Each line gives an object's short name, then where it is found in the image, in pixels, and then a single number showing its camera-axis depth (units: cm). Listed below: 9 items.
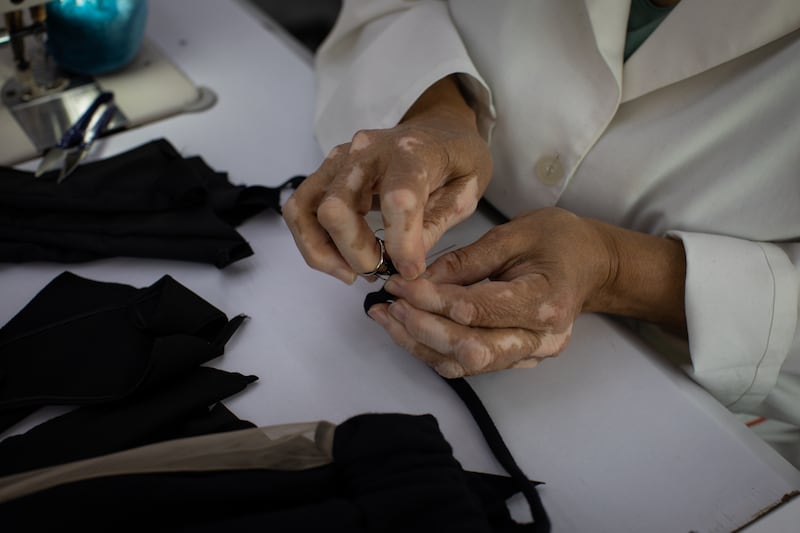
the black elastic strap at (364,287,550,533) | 52
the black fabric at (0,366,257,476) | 54
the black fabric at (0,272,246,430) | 59
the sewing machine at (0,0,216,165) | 89
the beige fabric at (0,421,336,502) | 48
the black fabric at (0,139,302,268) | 74
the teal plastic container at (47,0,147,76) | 92
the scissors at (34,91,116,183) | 85
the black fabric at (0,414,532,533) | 46
